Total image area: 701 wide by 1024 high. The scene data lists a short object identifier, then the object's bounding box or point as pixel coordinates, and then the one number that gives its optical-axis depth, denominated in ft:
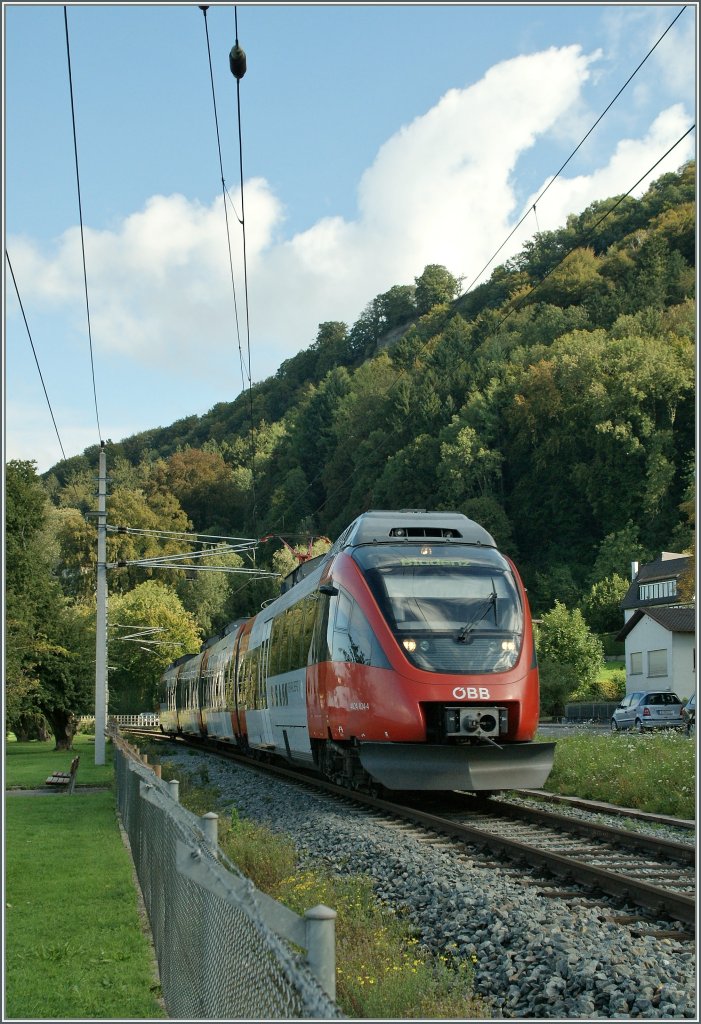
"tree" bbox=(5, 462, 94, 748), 127.95
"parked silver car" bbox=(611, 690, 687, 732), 129.70
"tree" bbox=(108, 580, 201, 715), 232.94
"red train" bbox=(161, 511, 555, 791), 42.86
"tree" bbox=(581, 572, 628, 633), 254.06
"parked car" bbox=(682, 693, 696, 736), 118.93
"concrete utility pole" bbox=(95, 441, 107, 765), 93.69
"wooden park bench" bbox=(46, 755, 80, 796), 68.08
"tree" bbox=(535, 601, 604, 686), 203.62
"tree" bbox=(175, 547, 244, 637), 304.71
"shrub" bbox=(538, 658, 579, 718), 194.59
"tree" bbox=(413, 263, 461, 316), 568.41
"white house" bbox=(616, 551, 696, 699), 177.58
